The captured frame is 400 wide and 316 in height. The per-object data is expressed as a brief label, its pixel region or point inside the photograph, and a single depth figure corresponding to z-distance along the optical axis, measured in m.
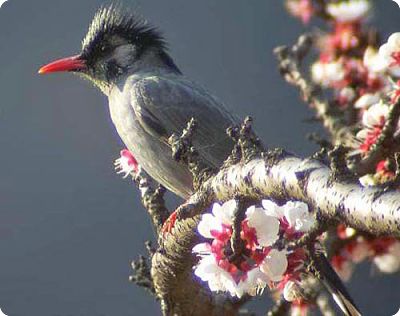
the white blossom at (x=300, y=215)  3.68
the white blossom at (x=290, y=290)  4.17
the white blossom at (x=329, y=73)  6.62
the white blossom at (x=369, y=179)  4.91
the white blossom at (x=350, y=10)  6.47
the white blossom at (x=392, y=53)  4.85
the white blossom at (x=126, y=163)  6.39
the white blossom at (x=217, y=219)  3.83
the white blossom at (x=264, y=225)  3.70
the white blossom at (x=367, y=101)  5.80
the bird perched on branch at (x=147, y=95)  7.05
